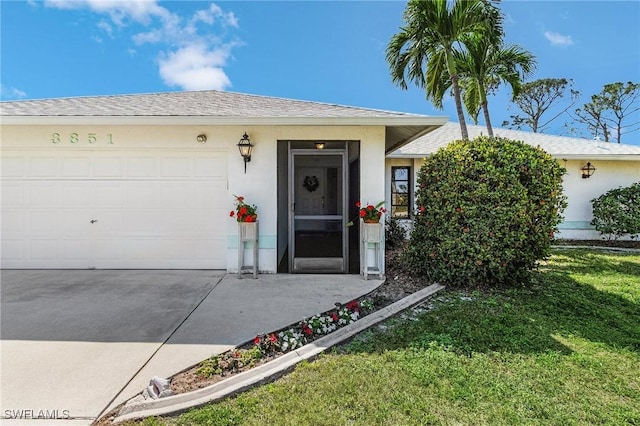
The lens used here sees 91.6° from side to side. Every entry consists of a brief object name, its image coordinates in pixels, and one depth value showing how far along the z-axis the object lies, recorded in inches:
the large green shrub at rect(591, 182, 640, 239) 342.0
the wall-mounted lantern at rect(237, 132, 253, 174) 217.3
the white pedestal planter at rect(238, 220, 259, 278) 213.0
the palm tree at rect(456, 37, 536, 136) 327.3
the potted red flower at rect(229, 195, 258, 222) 212.2
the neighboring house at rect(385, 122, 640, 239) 374.9
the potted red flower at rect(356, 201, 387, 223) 210.5
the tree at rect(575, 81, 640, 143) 836.6
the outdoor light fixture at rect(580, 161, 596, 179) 370.0
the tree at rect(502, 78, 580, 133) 900.0
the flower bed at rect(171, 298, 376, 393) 98.9
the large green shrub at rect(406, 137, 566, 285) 178.7
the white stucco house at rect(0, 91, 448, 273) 225.5
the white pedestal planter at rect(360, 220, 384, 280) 210.6
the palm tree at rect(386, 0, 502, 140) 273.7
